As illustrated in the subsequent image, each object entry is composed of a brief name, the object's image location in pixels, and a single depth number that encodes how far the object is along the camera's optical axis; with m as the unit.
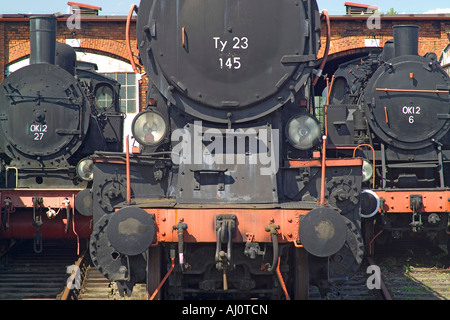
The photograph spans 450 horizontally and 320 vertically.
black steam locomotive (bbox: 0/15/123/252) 18.08
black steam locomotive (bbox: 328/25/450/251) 18.83
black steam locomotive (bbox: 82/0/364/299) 11.05
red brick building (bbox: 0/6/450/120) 34.78
